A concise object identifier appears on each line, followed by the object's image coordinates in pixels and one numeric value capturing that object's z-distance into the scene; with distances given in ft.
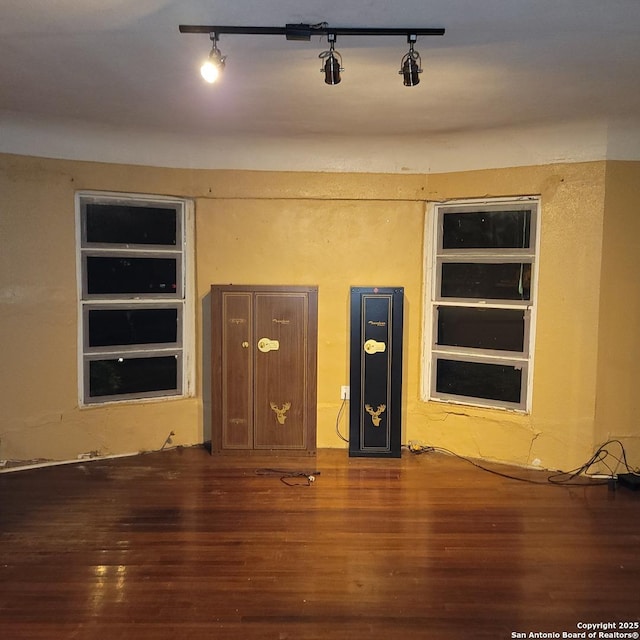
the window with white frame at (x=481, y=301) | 14.01
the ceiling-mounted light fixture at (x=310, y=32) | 7.86
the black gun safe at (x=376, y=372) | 14.35
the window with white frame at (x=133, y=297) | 14.28
